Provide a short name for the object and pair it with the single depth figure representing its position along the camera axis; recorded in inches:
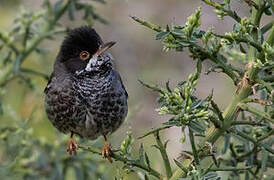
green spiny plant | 171.9
